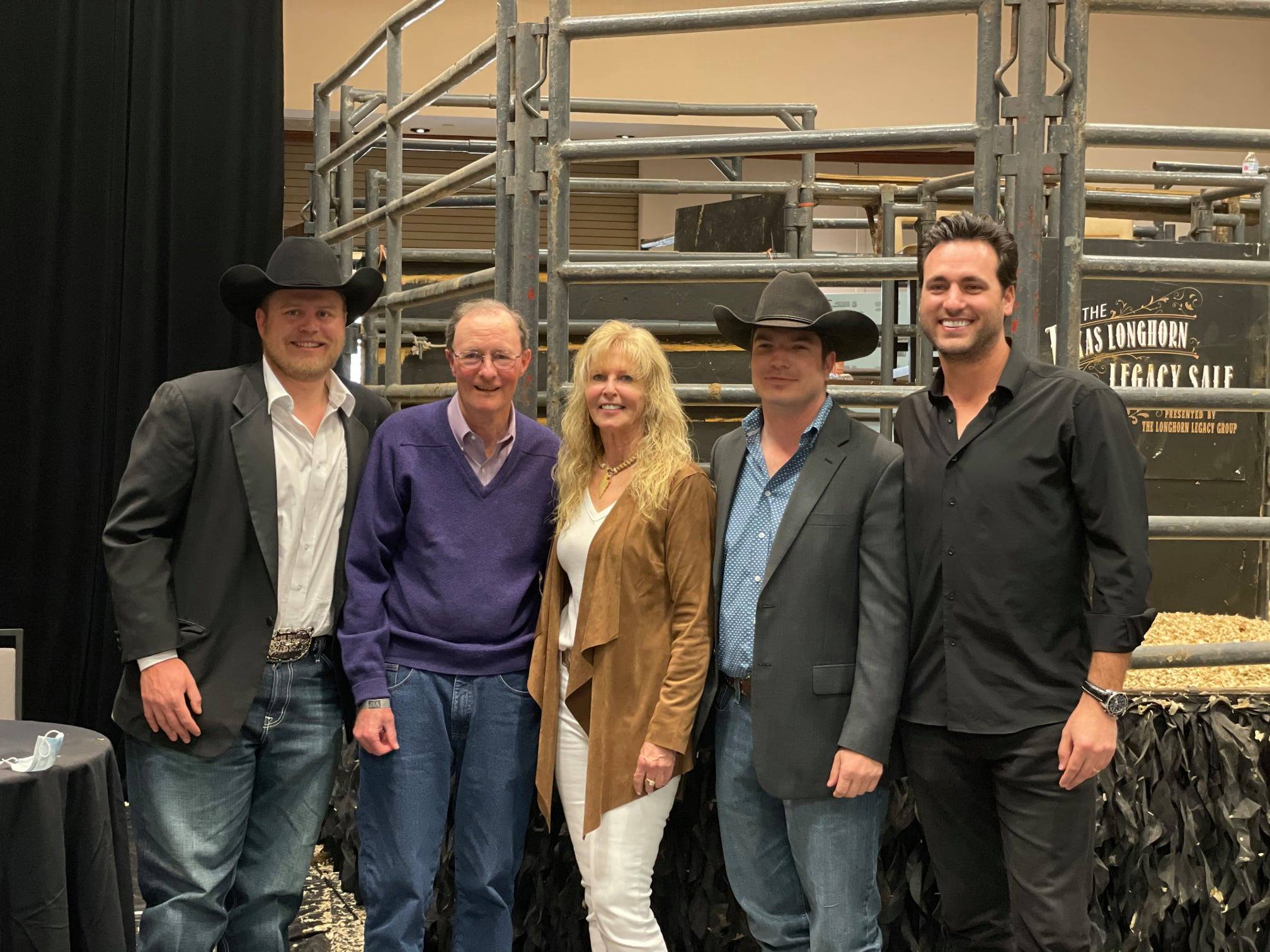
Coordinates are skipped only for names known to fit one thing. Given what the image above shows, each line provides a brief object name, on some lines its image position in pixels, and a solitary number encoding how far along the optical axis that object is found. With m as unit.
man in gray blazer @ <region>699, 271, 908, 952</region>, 2.19
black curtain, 4.31
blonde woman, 2.33
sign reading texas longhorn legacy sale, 5.02
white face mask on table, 2.09
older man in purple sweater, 2.43
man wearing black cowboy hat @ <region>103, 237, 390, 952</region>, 2.40
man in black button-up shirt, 2.04
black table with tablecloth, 2.04
